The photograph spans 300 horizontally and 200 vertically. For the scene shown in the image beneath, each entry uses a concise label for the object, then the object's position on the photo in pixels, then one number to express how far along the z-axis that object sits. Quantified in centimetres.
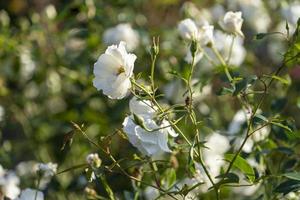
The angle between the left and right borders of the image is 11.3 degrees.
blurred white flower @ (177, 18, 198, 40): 221
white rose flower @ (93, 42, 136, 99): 192
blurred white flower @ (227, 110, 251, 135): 253
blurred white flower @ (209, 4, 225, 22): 311
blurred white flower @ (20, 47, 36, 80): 285
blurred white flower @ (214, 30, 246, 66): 269
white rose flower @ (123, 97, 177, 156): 194
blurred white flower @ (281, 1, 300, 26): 260
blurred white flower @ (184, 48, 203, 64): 230
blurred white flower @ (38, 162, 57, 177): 215
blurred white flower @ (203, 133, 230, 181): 262
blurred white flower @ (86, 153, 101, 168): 201
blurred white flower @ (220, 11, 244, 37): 216
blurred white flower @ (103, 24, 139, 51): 273
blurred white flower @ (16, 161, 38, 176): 274
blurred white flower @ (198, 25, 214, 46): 219
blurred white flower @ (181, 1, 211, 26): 260
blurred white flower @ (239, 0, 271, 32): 314
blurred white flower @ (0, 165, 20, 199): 229
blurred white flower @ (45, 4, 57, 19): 290
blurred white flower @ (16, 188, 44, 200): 216
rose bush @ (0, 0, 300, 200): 195
